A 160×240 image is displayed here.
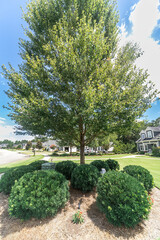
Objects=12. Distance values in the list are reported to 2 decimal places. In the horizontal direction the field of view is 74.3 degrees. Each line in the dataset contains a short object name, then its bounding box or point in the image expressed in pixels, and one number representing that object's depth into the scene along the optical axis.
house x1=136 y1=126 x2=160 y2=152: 27.45
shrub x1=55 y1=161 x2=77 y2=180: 6.13
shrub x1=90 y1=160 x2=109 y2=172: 6.53
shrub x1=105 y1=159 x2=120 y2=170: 7.01
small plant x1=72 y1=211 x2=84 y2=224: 3.38
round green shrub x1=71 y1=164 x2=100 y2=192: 4.81
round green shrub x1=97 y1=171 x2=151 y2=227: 3.00
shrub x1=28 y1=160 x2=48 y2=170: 6.70
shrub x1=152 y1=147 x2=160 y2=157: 21.16
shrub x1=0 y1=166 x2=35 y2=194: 5.03
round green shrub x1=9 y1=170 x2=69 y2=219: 3.29
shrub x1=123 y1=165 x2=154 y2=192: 4.96
